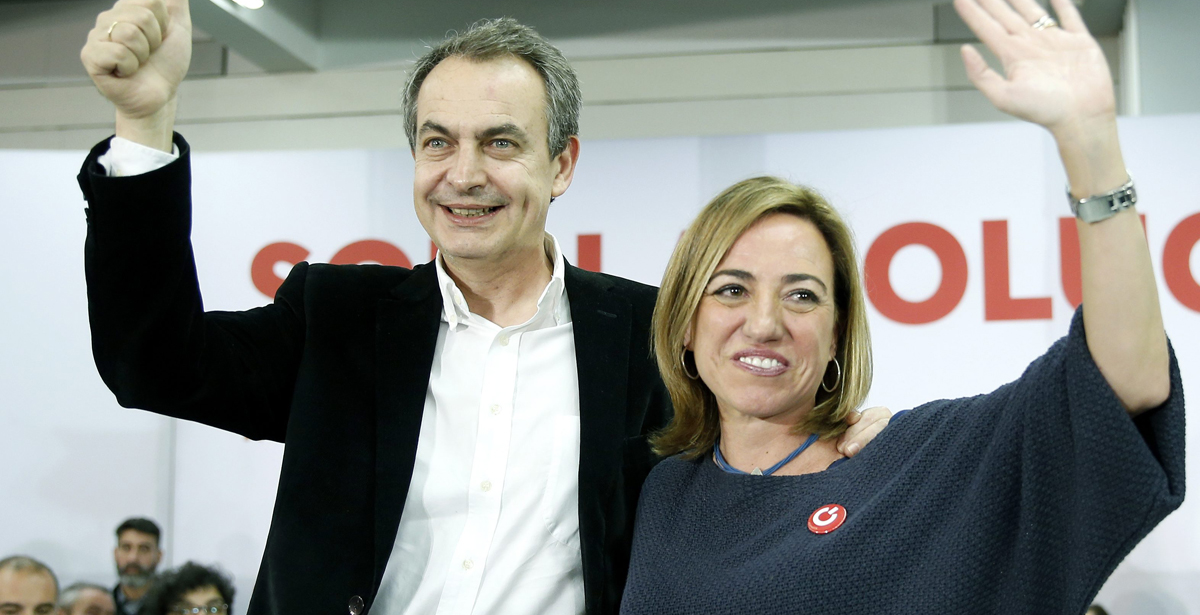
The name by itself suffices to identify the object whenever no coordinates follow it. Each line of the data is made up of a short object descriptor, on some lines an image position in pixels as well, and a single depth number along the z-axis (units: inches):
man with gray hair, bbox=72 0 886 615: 71.3
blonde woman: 46.5
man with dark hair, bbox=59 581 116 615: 152.7
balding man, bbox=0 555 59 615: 154.5
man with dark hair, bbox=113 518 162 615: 154.6
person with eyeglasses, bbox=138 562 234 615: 152.0
